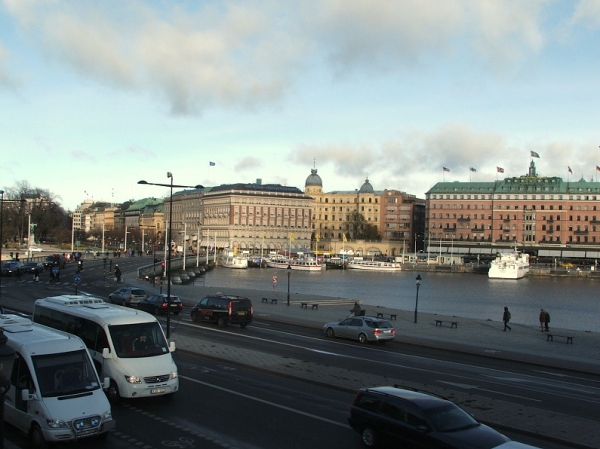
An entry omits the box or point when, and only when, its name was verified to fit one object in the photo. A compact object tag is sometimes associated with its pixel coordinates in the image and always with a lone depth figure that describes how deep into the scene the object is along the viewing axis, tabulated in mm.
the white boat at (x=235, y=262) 150875
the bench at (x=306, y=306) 51188
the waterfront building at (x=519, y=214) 163375
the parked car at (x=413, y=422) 12336
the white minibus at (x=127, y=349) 17234
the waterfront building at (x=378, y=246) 196250
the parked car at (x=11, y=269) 70625
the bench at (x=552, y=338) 37188
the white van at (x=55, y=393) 13359
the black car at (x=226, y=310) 36906
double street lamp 28484
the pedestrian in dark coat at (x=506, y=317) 42497
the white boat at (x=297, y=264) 153875
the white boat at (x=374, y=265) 161750
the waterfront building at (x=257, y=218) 185500
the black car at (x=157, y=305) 42594
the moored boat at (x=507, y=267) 134625
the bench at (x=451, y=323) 42256
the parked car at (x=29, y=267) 78069
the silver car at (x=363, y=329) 32781
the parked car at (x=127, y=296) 46156
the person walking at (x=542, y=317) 42503
